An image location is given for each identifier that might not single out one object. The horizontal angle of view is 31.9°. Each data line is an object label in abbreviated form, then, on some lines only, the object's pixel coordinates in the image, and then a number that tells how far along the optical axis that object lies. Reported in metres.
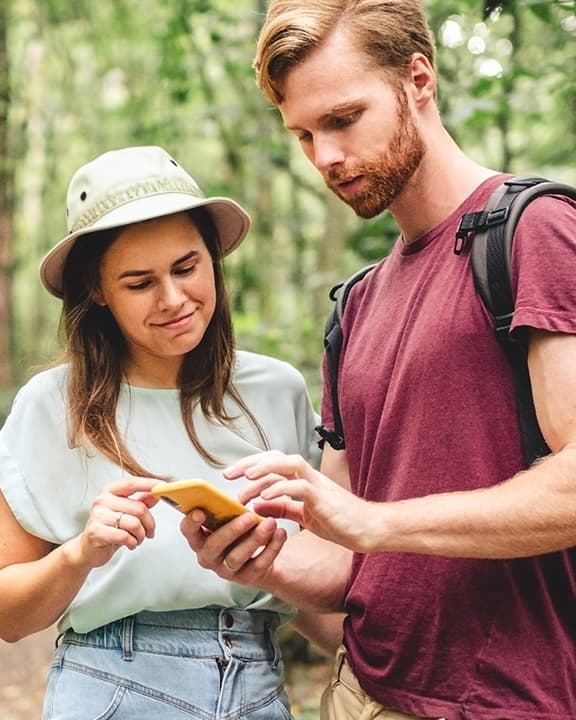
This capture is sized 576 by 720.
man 2.19
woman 2.62
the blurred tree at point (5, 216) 14.97
